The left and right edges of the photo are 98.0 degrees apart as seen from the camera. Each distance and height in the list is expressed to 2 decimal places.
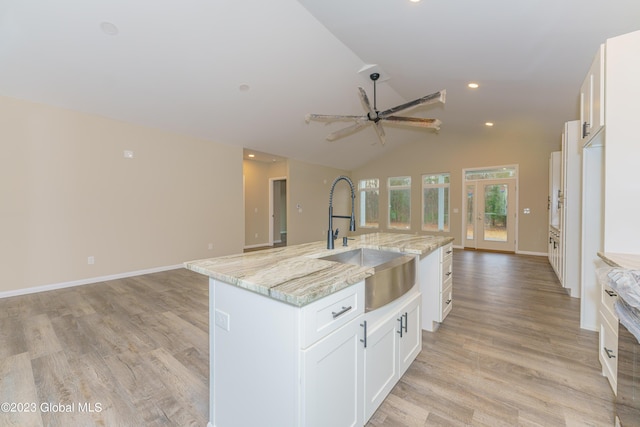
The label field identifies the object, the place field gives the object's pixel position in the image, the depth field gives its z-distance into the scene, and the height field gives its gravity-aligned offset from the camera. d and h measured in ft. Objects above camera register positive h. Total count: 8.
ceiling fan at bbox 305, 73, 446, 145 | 11.32 +4.10
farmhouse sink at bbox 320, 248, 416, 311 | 4.92 -1.37
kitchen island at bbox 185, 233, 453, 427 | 3.60 -2.01
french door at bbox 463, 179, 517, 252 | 23.06 -0.47
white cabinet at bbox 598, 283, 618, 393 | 5.61 -2.76
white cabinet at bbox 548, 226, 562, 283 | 13.63 -2.28
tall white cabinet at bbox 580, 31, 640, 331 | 5.75 +1.53
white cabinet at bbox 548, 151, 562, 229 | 15.62 +1.23
